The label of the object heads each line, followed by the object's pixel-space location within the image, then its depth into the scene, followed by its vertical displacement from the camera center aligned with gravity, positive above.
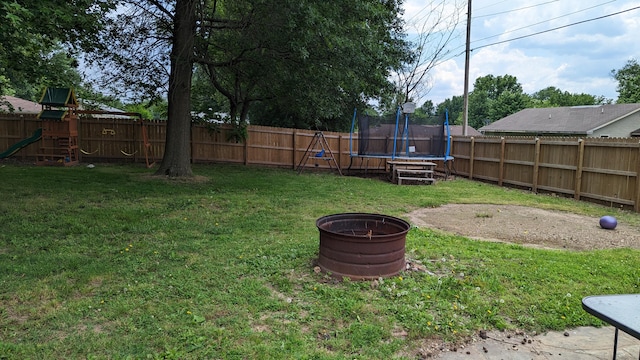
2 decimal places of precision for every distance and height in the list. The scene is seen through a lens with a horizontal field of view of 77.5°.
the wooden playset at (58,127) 12.45 +0.46
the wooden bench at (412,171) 12.17 -0.54
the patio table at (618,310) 2.17 -0.88
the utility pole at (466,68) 16.17 +3.56
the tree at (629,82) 39.62 +8.48
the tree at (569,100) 52.73 +8.01
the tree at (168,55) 9.59 +2.32
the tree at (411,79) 21.67 +4.20
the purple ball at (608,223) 6.60 -1.04
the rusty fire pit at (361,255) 3.74 -0.98
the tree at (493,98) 49.03 +7.72
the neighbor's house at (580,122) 27.22 +2.71
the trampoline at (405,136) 13.05 +0.56
